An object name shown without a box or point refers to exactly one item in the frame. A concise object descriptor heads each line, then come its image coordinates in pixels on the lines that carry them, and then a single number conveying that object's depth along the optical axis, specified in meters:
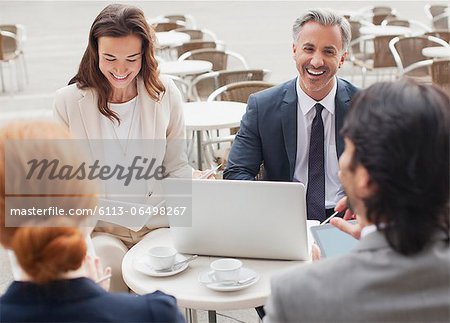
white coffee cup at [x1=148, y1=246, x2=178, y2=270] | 3.63
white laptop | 3.40
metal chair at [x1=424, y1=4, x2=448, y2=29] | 14.61
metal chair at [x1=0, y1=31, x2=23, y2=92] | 13.22
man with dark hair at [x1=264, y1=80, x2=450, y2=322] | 2.08
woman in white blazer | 4.60
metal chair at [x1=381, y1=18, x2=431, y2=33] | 13.31
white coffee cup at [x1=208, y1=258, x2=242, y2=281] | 3.44
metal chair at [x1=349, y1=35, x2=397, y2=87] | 11.36
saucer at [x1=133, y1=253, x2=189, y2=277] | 3.60
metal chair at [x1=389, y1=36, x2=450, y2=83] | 10.69
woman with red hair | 2.25
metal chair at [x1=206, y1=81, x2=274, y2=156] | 7.39
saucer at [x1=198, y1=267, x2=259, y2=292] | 3.42
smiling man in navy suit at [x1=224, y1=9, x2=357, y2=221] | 4.69
